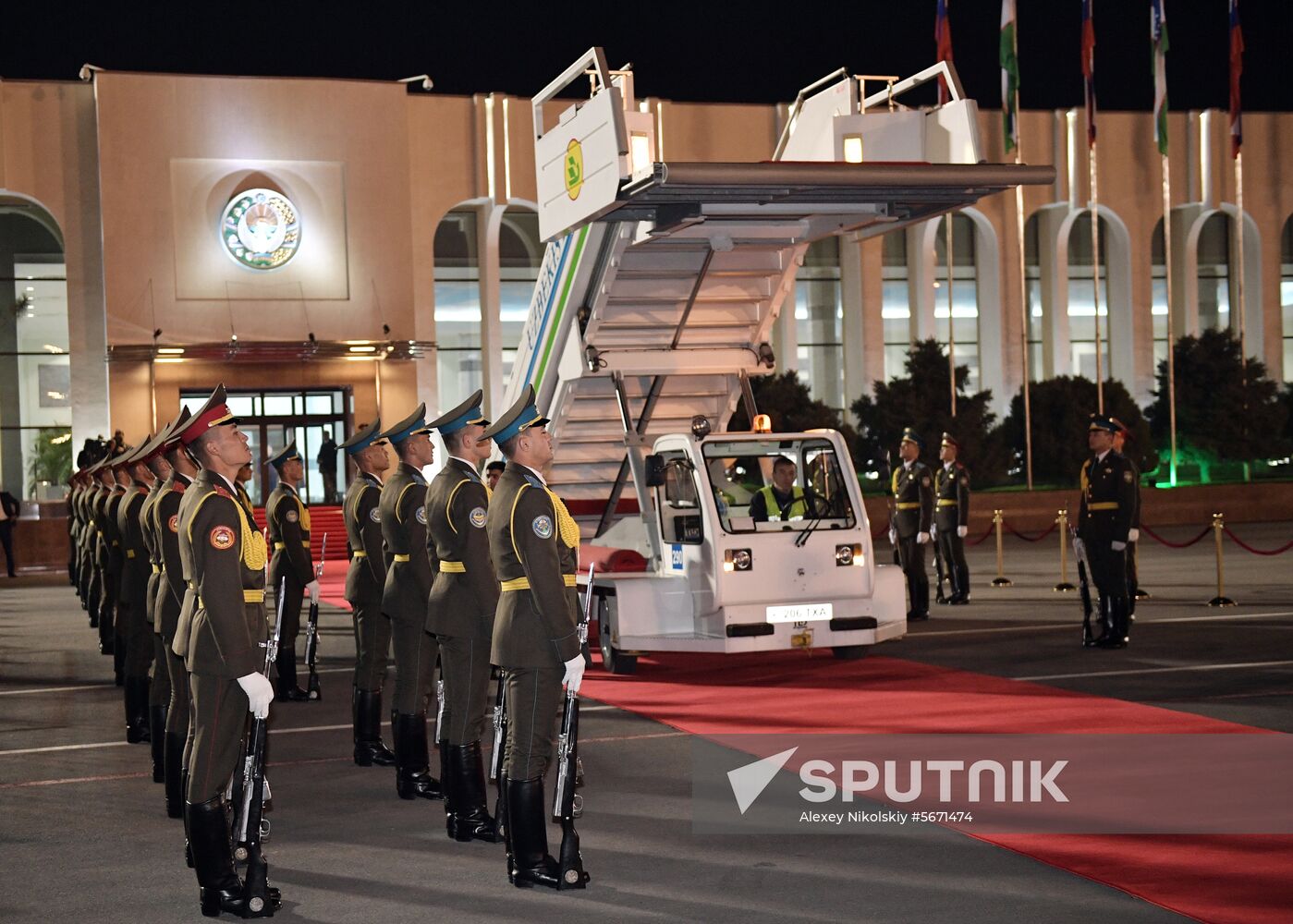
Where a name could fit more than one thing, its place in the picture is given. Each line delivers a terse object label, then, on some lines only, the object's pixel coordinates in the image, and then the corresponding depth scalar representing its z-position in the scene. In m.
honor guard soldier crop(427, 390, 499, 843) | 7.52
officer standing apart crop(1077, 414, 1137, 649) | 13.65
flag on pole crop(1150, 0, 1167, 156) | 29.22
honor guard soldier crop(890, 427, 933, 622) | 16.88
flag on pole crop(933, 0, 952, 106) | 28.08
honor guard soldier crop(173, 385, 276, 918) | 6.25
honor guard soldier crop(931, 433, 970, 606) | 18.34
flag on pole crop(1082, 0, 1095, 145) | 29.05
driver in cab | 12.63
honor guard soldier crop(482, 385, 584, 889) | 6.45
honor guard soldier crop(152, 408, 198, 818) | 7.36
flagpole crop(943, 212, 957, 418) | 33.89
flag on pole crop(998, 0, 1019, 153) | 29.23
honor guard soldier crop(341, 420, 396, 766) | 9.52
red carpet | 6.25
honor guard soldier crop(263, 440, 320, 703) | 12.63
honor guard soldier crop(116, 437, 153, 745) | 9.99
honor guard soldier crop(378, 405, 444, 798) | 8.55
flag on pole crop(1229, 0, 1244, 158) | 30.25
